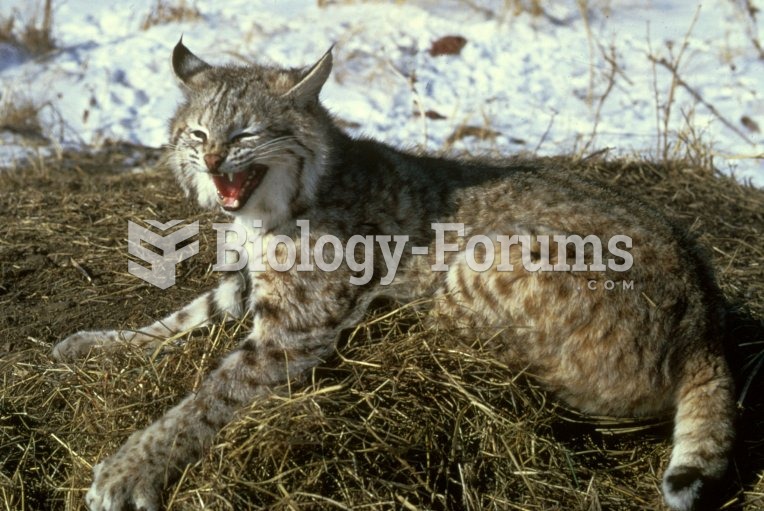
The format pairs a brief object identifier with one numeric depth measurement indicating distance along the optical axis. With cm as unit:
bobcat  353
